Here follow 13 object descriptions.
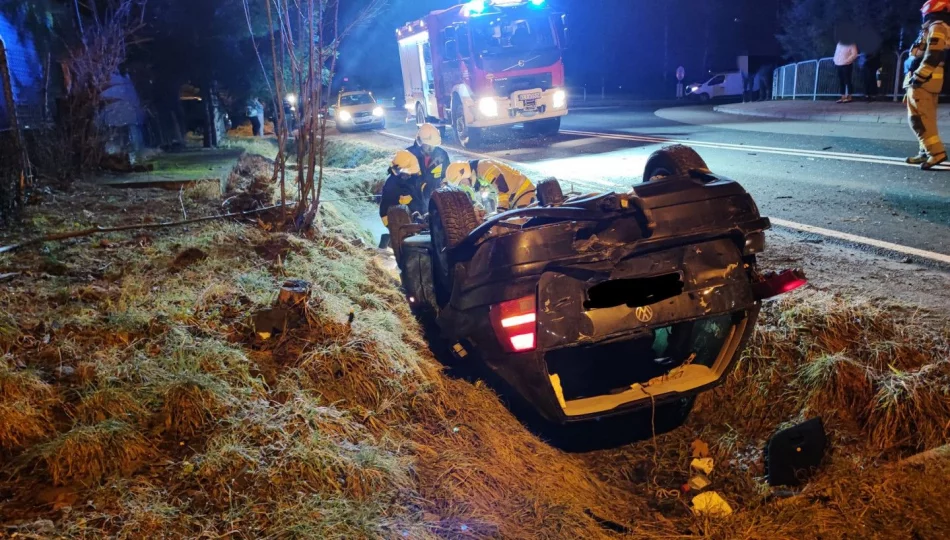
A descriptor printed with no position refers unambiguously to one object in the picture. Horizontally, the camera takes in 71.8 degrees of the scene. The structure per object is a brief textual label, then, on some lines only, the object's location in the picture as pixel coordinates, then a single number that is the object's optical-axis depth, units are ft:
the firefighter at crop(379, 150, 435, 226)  21.47
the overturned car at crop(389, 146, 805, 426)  9.19
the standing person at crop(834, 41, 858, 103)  66.54
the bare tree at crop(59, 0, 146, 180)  31.83
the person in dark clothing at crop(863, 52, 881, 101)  65.85
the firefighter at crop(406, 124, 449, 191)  21.33
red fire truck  47.70
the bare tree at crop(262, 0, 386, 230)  19.75
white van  113.91
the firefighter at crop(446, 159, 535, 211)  16.63
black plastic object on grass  9.79
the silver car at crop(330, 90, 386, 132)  81.61
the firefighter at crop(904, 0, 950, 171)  23.73
